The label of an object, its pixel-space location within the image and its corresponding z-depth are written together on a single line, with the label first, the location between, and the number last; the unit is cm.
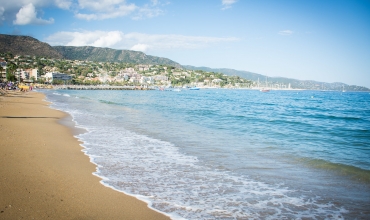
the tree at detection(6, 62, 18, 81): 8123
